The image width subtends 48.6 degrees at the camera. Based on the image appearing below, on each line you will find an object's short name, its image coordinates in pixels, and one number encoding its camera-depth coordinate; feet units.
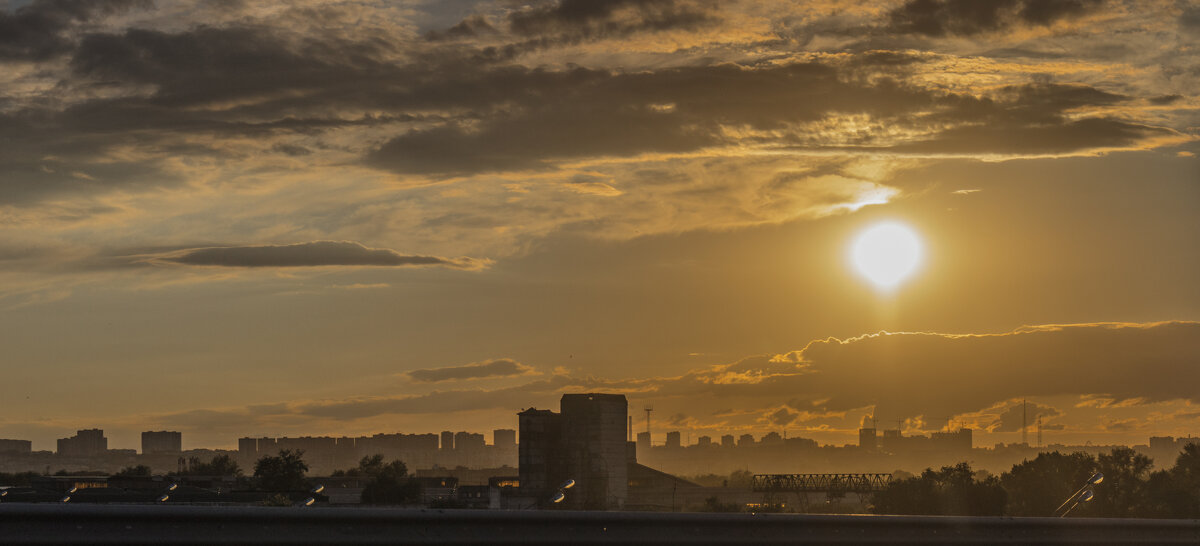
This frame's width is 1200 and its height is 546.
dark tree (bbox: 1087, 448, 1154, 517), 521.24
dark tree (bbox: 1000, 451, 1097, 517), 533.96
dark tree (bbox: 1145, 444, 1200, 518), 453.17
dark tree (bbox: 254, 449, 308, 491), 599.57
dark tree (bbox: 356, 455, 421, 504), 558.15
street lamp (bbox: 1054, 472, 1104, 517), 191.06
